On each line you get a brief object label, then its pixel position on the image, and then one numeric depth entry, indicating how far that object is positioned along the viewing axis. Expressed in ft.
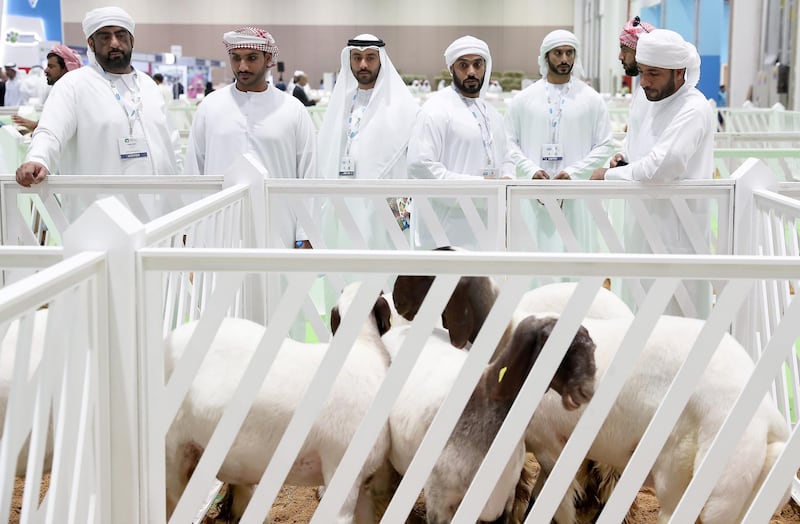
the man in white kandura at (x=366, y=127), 14.82
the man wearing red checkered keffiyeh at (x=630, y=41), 15.69
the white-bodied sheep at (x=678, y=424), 6.61
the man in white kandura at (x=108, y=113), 13.84
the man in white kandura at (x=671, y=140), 11.79
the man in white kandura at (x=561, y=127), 15.14
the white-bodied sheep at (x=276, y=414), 6.85
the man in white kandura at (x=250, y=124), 14.17
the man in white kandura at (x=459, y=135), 13.83
